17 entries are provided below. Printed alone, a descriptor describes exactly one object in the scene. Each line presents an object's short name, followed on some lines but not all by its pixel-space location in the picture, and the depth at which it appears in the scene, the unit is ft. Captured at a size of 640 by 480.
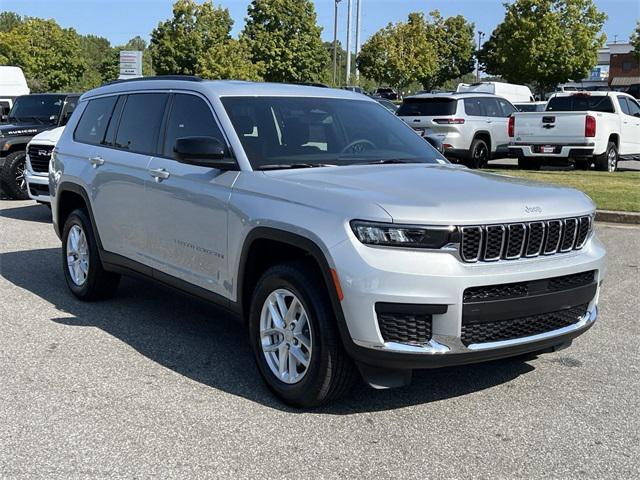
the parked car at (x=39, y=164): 36.63
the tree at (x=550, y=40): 163.94
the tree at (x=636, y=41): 193.26
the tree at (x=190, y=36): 205.67
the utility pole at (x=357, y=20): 212.23
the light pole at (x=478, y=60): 214.69
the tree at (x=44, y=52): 204.03
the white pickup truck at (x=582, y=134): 55.88
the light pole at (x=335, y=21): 265.42
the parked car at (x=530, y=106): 88.21
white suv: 58.23
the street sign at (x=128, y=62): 214.07
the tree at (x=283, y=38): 203.31
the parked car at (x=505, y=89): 102.63
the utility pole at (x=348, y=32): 204.58
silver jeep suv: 12.51
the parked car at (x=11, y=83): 72.13
